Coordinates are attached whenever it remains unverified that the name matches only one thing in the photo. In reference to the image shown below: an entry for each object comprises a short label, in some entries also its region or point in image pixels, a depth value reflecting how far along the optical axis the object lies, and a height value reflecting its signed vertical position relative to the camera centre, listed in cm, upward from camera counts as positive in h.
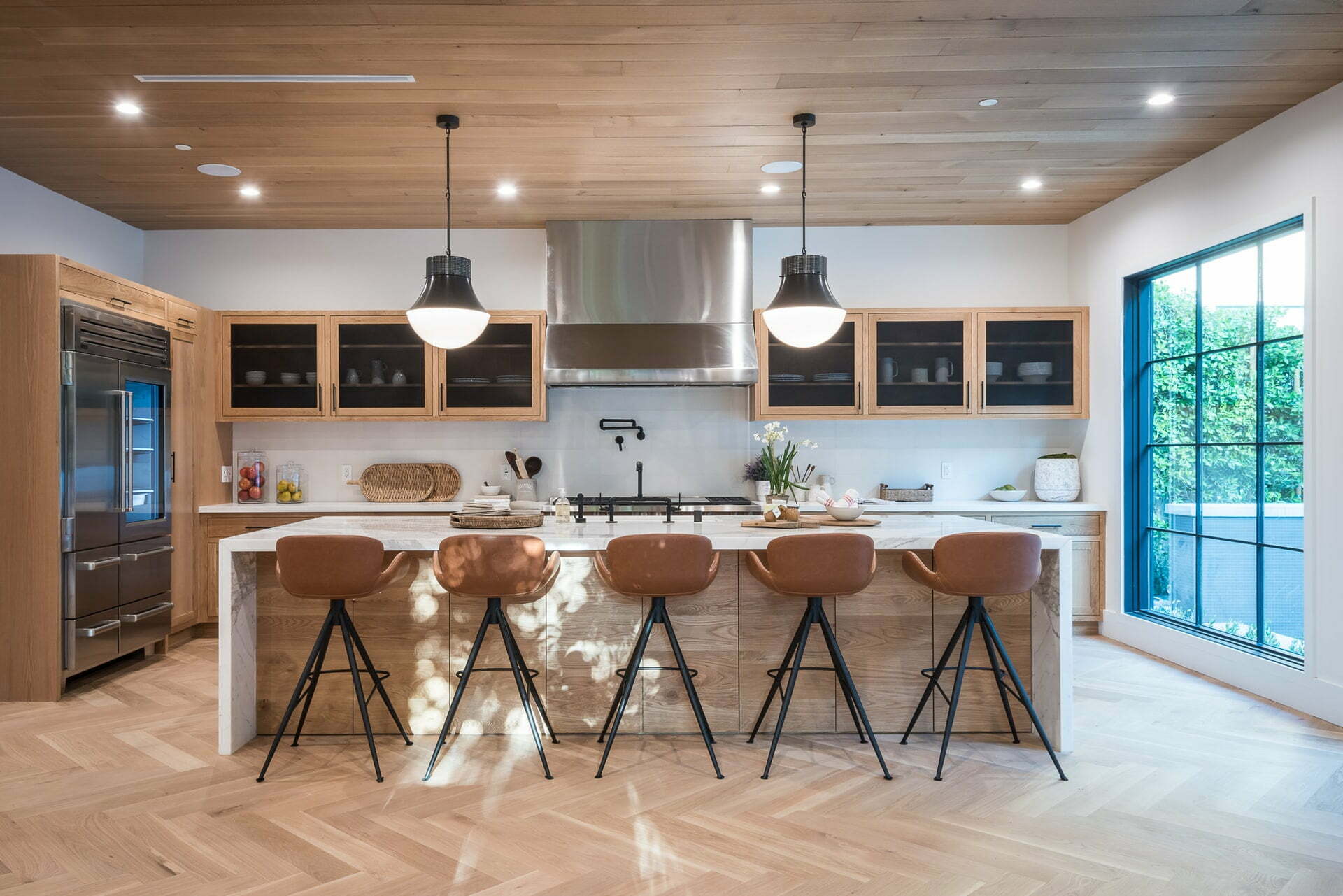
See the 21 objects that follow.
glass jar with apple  546 -21
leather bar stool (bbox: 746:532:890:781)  293 -42
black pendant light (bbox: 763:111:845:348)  325 +53
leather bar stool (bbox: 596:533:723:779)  290 -42
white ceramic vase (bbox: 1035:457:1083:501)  537 -22
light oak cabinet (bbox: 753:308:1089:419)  541 +49
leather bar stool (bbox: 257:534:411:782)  291 -42
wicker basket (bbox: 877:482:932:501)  554 -32
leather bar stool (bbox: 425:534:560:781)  291 -42
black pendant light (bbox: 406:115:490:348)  334 +54
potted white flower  534 -9
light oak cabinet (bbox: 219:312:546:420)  534 +47
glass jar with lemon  547 -25
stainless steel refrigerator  395 -20
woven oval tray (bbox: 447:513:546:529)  330 -30
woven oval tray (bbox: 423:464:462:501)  558 -25
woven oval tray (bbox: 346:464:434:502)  556 -24
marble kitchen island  329 -79
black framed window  384 +2
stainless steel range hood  518 +88
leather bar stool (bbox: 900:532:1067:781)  291 -42
